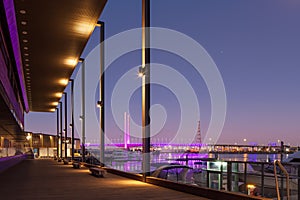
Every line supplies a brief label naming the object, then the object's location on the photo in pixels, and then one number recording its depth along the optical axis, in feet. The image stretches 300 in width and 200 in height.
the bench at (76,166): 60.75
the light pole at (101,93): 54.54
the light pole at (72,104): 95.68
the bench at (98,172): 38.55
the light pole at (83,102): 76.79
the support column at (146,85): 33.12
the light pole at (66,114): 115.61
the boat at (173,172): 34.10
